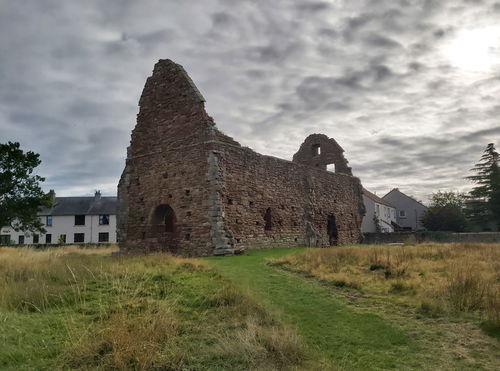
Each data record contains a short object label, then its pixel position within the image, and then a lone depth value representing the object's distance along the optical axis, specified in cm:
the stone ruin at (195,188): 1769
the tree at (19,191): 3172
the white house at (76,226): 5491
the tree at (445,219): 4641
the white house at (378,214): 4866
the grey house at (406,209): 6203
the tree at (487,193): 4488
